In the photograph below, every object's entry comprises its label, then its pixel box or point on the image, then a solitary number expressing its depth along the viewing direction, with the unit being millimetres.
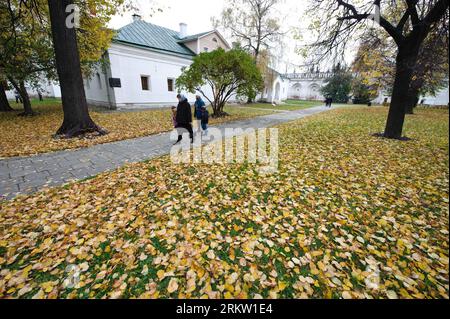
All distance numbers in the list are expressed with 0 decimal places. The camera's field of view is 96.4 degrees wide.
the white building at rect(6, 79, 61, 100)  29641
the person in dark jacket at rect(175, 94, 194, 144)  7090
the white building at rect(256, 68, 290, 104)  28244
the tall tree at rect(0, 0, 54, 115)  9586
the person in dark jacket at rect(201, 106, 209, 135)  9125
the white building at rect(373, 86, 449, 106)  37850
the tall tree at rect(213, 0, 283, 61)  24688
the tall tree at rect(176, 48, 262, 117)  12631
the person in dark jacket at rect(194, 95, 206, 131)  9002
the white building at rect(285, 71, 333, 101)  56294
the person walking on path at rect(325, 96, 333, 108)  29788
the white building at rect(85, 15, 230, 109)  17250
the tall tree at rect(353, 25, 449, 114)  5247
